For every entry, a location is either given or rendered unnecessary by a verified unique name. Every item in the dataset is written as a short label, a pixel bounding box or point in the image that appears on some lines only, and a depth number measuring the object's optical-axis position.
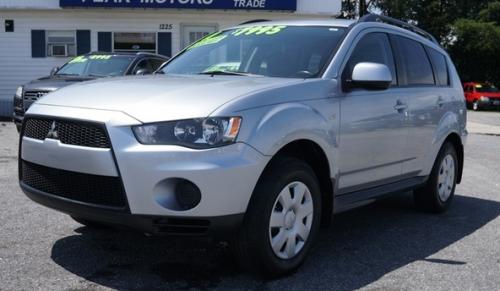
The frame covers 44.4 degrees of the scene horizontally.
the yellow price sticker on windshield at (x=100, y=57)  12.24
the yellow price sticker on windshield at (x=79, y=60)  12.46
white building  18.94
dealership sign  18.44
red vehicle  34.78
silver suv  3.63
